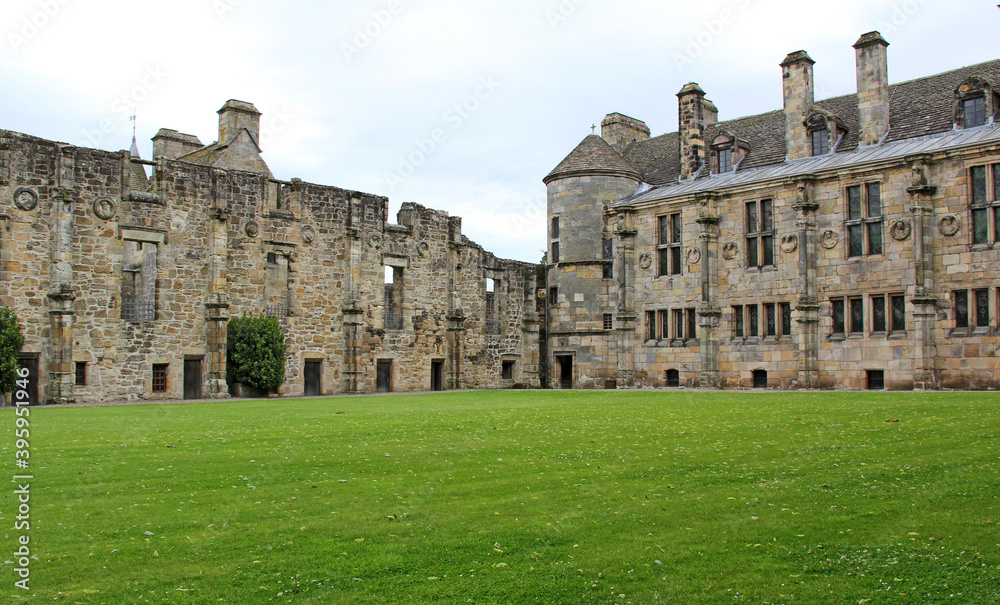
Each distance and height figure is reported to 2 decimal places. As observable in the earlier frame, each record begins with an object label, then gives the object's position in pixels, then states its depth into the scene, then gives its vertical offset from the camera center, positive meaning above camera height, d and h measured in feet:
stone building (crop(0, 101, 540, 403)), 92.02 +8.74
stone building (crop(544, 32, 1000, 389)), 96.53 +12.60
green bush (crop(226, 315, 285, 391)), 104.99 -0.51
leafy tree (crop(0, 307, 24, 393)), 85.92 +0.38
